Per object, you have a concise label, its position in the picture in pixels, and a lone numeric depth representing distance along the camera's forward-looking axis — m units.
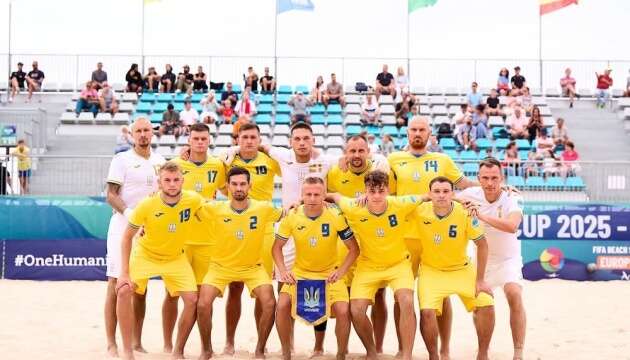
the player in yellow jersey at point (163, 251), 7.30
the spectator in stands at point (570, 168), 15.00
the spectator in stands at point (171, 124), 19.80
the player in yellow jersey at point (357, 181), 7.79
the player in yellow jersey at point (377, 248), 7.28
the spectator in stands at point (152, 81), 23.39
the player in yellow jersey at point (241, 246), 7.46
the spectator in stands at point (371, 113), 21.23
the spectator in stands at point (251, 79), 23.16
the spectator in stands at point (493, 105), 21.60
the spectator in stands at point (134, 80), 23.19
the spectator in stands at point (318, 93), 22.62
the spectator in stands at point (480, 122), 20.06
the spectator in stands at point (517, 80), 22.97
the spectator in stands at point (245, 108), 21.33
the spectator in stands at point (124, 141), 18.08
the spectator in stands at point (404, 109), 20.80
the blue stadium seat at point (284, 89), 23.92
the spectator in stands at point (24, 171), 14.51
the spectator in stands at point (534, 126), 20.08
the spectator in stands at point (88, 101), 21.58
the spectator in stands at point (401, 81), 23.34
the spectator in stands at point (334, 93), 22.55
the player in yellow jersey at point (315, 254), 7.37
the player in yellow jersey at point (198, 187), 7.75
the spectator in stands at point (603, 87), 23.81
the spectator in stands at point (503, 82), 22.98
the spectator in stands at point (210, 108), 20.58
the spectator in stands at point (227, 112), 21.22
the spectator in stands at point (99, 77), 22.23
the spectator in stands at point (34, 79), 22.97
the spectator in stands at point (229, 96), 21.64
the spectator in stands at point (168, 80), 23.22
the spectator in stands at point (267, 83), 23.47
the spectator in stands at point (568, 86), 24.16
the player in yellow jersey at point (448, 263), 7.24
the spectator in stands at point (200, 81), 23.25
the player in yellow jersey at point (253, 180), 7.80
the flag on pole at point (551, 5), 24.56
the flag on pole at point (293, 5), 24.45
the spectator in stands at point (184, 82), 23.11
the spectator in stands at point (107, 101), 21.65
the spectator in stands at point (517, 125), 20.38
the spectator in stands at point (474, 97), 21.84
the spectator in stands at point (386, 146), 17.33
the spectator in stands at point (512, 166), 15.22
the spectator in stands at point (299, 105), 21.64
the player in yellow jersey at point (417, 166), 7.98
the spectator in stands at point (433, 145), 16.80
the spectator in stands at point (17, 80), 23.08
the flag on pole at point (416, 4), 24.89
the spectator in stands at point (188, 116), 20.14
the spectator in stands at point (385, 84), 22.98
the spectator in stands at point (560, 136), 19.73
